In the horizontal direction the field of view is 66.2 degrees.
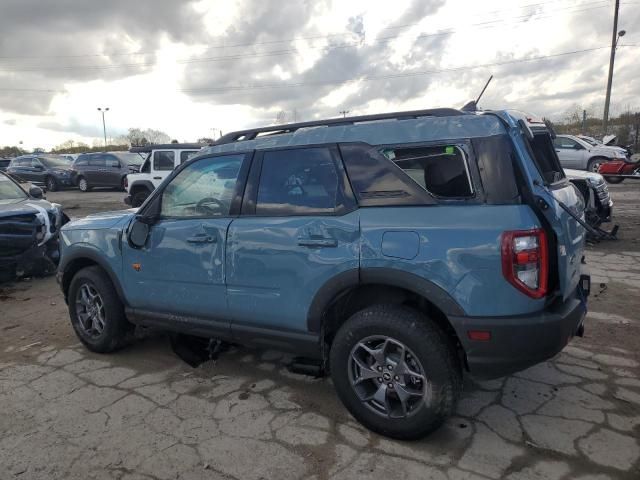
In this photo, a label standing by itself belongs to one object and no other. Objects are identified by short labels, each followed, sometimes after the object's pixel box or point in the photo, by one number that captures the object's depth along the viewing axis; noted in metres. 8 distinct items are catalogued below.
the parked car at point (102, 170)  20.62
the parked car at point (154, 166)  13.13
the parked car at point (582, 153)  16.41
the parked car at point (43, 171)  22.06
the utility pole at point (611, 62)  25.16
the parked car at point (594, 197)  7.45
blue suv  2.56
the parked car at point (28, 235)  6.47
